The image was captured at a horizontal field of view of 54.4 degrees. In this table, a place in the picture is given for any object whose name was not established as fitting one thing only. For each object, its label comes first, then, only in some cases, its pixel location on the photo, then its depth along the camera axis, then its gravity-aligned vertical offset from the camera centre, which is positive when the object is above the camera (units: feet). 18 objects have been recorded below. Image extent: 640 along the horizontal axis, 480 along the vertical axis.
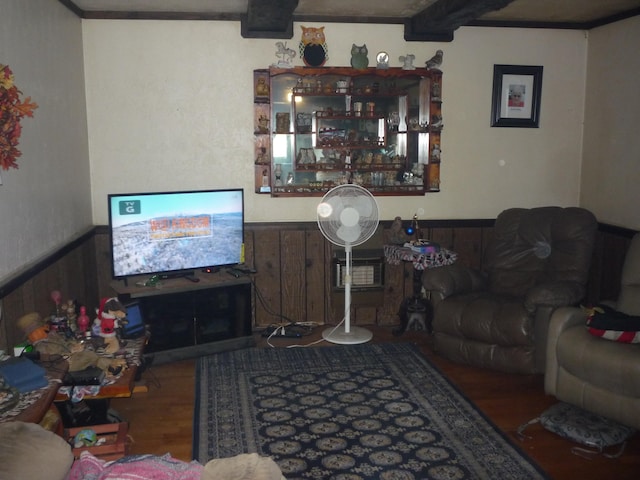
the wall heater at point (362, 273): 16.16 -3.14
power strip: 15.85 -4.60
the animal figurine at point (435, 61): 16.21 +2.33
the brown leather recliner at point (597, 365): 10.02 -3.57
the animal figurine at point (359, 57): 15.84 +2.38
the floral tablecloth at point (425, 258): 14.96 -2.54
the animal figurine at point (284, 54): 15.65 +2.42
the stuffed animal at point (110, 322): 10.47 -2.91
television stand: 13.76 -3.70
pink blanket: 5.12 -2.70
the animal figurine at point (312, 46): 15.67 +2.63
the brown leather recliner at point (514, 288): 12.74 -3.03
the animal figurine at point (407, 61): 16.19 +2.34
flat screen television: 13.67 -1.83
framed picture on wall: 16.76 +1.51
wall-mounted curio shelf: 15.96 +0.56
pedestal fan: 14.52 -1.48
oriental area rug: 9.62 -4.76
